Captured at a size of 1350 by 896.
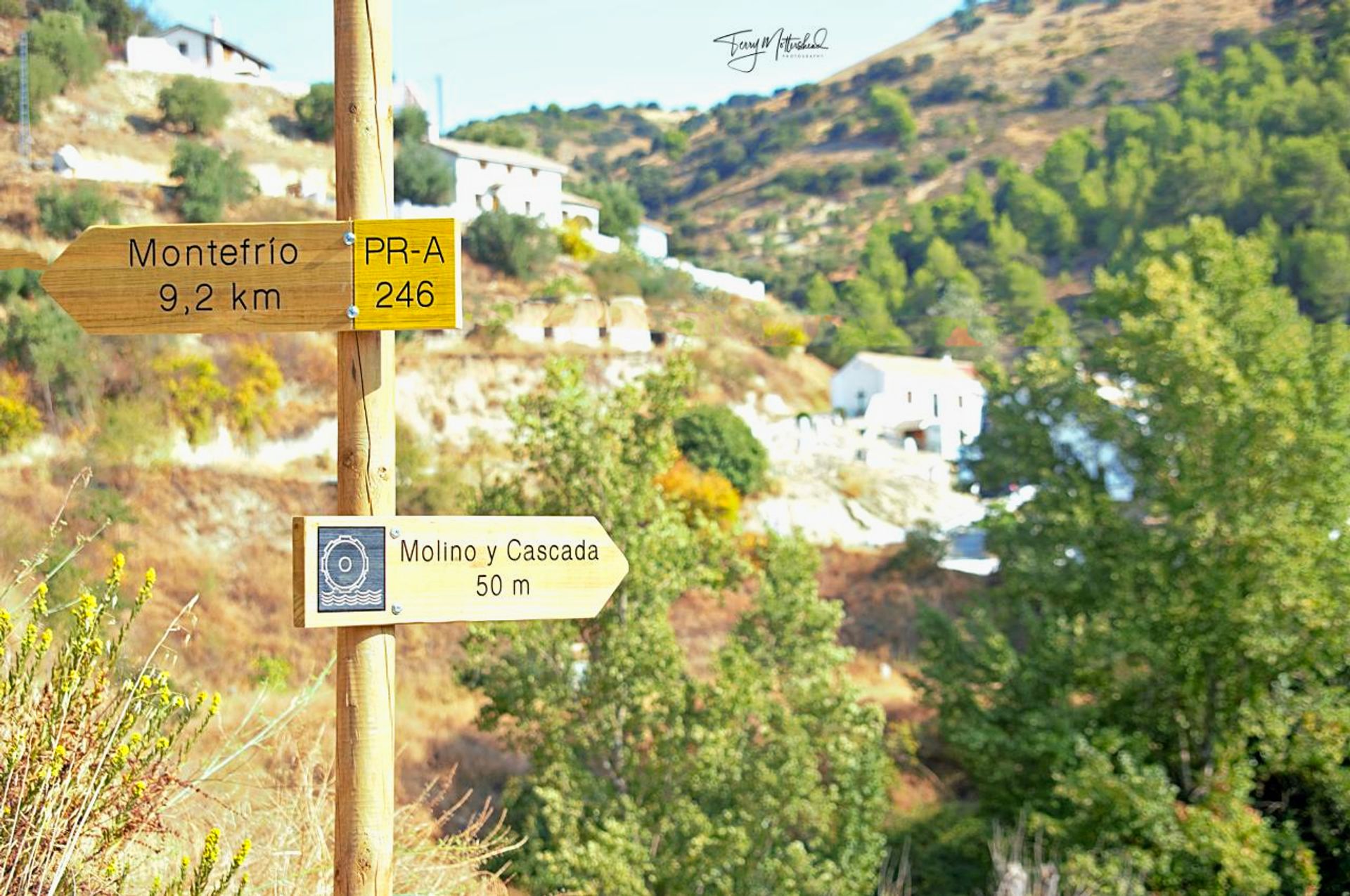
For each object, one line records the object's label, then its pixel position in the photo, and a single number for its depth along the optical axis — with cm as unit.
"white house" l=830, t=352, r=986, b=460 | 3753
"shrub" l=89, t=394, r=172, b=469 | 2153
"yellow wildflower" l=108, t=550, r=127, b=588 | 275
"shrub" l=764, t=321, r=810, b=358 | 3953
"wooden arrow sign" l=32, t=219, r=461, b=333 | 271
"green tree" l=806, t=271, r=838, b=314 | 5559
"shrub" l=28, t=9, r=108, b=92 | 3291
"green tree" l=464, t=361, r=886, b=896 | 1117
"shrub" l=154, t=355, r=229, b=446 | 2300
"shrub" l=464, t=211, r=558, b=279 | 3466
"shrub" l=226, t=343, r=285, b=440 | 2378
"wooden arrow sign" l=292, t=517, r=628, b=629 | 263
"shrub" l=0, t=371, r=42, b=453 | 2094
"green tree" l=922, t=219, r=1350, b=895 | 1341
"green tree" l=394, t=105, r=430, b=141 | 4053
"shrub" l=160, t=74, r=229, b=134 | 3428
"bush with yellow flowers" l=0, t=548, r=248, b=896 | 264
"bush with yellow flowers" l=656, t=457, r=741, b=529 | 2559
